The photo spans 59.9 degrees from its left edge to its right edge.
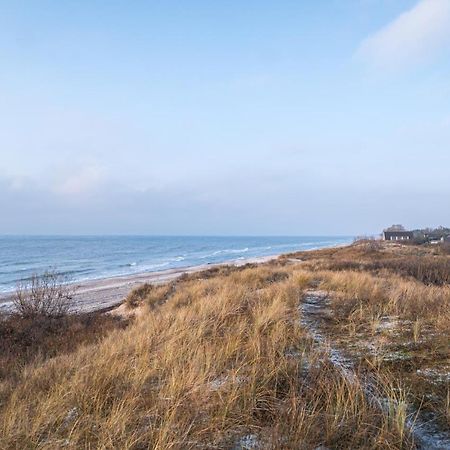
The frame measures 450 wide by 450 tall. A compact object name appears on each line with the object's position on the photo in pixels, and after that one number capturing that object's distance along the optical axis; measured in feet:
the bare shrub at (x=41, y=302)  42.22
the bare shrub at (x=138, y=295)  53.16
